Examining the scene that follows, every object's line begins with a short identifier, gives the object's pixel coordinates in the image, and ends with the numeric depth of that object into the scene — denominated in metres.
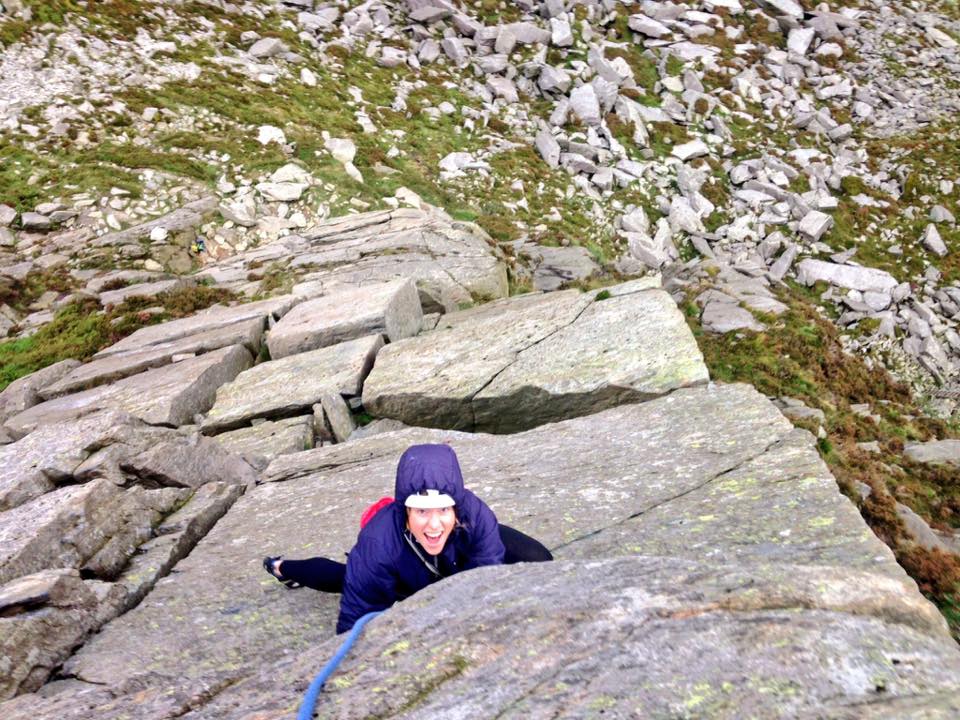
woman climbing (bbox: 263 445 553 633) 4.92
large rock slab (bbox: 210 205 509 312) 18.50
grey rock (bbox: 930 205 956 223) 27.23
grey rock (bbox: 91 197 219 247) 20.92
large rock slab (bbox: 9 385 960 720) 3.46
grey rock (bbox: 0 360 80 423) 14.11
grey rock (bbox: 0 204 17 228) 20.64
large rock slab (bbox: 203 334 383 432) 12.30
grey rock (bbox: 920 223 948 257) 25.62
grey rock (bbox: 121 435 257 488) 8.55
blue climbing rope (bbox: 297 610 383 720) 3.76
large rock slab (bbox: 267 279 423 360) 14.51
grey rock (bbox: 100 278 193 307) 18.72
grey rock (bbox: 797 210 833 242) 25.95
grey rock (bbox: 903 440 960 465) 14.16
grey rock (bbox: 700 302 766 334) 18.80
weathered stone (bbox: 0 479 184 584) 6.53
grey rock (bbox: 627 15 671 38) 36.34
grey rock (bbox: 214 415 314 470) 10.96
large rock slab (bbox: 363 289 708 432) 10.93
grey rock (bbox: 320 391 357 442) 11.66
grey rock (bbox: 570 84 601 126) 30.47
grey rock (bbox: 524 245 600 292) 21.75
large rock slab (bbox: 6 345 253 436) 12.34
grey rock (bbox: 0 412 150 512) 7.89
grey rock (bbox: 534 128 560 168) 28.91
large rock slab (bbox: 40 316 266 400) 14.39
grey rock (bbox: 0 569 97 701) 5.46
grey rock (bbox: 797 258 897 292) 23.55
